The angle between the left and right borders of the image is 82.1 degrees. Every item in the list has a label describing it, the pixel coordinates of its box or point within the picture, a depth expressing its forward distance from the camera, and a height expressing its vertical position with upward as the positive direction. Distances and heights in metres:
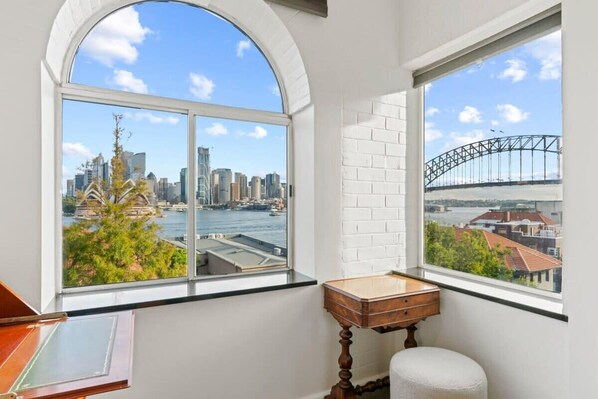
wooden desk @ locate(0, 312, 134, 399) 0.85 -0.46
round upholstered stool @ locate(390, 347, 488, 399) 1.55 -0.84
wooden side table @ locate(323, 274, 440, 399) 1.87 -0.62
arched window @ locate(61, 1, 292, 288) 1.87 +0.28
